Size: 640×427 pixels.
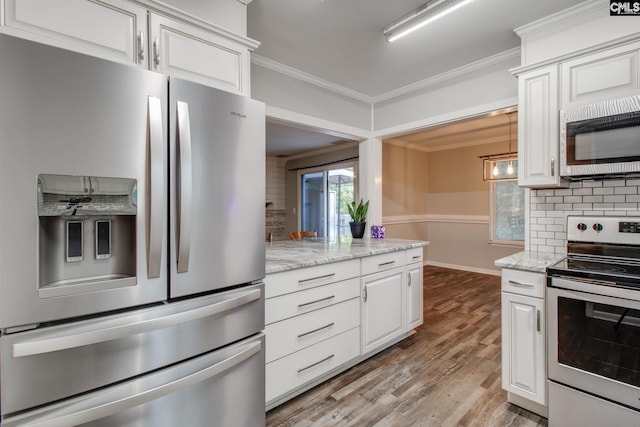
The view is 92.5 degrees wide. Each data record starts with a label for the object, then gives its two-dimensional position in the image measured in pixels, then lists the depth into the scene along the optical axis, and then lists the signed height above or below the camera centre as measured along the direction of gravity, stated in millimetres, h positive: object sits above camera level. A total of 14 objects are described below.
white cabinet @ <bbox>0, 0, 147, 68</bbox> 1148 +758
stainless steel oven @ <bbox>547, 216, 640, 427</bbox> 1471 -686
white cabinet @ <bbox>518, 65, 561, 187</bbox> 2033 +562
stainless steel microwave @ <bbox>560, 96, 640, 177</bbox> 1725 +427
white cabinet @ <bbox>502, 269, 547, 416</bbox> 1756 -754
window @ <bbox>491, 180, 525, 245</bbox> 5219 -49
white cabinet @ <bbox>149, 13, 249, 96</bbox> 1450 +807
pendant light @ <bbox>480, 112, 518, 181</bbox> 4059 +625
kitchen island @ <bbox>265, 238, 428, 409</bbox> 1797 -670
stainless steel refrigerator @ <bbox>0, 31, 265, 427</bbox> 949 -125
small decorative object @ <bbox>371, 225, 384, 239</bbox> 3420 -238
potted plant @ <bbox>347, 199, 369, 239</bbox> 3454 -117
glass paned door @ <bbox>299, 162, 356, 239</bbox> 6266 +292
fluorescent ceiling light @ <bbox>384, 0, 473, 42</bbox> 1876 +1272
